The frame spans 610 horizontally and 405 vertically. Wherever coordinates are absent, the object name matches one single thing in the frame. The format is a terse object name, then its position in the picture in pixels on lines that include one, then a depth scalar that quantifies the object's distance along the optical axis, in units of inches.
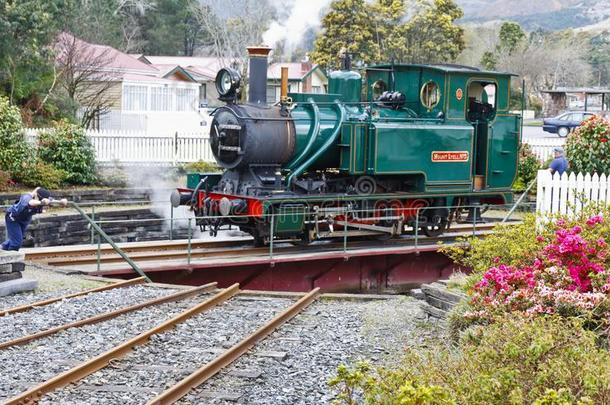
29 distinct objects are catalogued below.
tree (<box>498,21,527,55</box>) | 2556.6
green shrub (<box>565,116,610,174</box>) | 793.6
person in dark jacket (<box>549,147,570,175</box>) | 688.4
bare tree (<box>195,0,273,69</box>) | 1686.8
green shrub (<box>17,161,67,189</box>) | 841.5
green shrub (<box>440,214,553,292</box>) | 375.6
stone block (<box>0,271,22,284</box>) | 456.1
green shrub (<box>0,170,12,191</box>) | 807.1
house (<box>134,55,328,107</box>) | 1797.5
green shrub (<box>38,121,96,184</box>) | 876.6
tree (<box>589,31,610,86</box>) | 3316.9
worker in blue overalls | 528.1
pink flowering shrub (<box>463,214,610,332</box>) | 324.2
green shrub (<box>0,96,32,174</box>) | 820.6
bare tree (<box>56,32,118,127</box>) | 1322.6
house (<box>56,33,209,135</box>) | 1370.6
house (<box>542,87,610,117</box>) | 2090.1
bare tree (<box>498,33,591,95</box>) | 2539.4
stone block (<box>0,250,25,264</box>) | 456.8
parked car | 1712.6
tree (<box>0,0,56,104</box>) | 1090.1
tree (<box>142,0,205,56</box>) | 2404.0
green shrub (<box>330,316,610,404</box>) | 221.3
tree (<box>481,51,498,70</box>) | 2296.1
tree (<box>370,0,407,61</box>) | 1700.3
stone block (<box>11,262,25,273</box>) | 462.1
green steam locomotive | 610.5
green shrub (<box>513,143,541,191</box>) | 964.0
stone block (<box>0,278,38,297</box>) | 450.9
